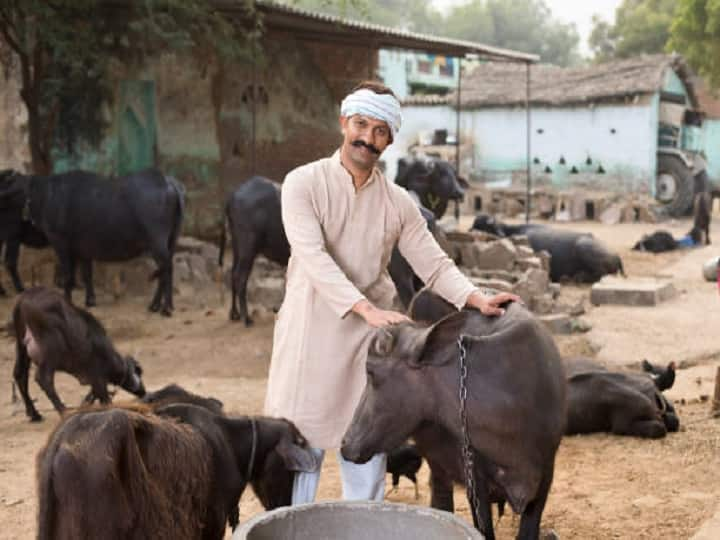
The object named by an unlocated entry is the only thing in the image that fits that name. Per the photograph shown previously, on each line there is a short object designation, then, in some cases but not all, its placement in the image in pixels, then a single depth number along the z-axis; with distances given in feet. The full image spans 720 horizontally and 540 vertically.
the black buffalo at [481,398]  12.63
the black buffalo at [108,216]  40.09
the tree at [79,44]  41.42
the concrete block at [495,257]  45.37
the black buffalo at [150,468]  11.40
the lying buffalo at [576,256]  52.90
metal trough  11.65
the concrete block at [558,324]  36.24
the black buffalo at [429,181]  50.11
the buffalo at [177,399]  15.19
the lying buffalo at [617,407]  22.74
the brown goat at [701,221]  69.36
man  13.58
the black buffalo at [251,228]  39.27
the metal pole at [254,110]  49.65
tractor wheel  97.81
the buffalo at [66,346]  23.98
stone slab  43.27
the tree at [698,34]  82.99
